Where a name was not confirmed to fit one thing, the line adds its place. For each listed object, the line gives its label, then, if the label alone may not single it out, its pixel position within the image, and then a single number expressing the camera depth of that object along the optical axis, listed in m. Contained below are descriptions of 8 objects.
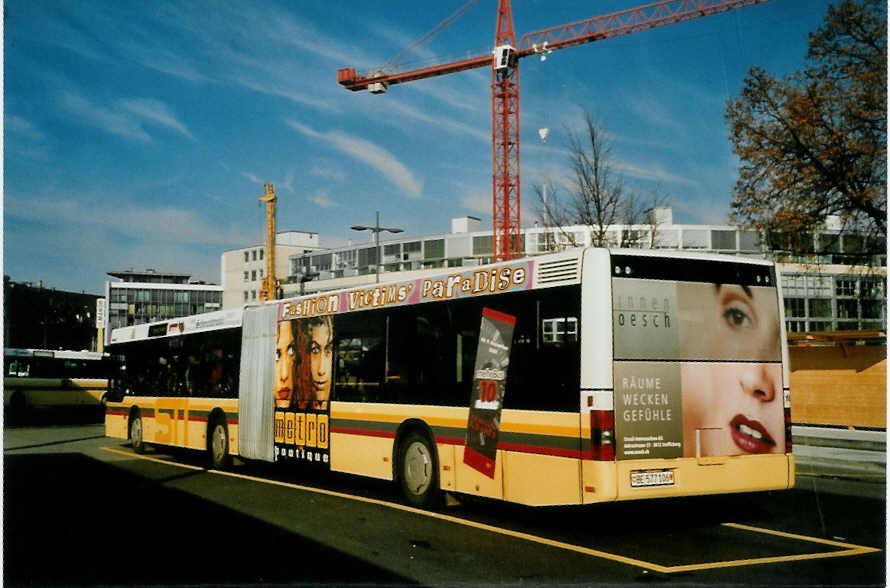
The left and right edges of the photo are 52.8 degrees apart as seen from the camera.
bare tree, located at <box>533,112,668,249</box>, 26.17
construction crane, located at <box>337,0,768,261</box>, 62.56
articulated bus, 8.59
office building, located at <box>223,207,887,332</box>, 83.00
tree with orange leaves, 23.66
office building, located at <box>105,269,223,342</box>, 143.12
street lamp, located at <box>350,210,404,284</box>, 39.72
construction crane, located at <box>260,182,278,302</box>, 81.62
